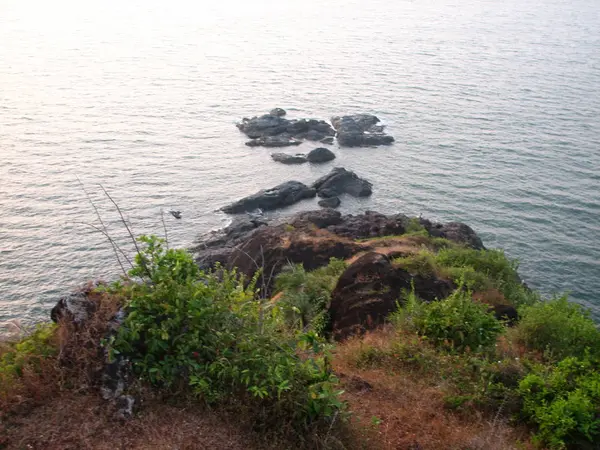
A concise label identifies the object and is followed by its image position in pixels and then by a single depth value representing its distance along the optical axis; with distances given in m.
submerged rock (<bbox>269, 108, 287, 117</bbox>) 59.50
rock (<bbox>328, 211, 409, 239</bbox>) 33.82
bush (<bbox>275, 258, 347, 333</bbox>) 17.88
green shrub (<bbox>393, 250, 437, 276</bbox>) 19.81
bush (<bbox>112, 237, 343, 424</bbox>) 8.81
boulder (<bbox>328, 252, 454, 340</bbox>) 16.64
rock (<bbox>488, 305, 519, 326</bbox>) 17.22
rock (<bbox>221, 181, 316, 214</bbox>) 41.59
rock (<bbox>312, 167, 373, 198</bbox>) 43.65
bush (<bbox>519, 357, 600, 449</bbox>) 10.26
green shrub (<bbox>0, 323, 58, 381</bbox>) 9.09
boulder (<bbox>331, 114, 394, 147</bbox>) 53.66
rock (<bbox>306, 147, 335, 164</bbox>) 49.59
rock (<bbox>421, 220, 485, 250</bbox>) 34.62
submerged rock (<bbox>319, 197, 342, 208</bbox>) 42.00
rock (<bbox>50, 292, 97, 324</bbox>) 9.40
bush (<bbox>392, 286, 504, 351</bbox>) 13.35
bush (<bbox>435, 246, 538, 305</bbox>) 21.19
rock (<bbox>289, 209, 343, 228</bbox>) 35.88
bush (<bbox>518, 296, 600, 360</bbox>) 14.40
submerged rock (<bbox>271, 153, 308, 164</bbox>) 49.53
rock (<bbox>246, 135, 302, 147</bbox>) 53.22
